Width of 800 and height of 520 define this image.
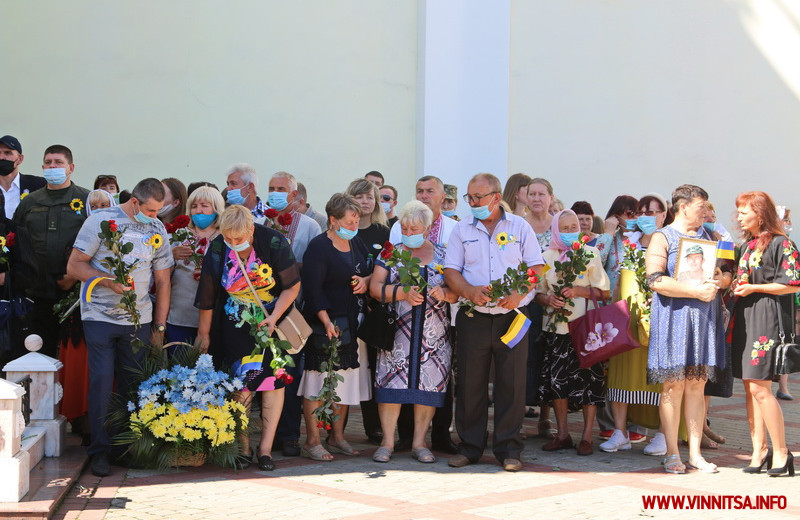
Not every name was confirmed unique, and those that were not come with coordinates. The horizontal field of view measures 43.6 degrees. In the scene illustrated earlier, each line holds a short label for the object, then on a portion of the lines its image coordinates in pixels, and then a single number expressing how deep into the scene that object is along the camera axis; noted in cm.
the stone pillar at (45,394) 686
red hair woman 700
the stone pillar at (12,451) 556
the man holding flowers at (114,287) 666
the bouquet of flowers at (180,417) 664
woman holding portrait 706
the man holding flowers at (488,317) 715
